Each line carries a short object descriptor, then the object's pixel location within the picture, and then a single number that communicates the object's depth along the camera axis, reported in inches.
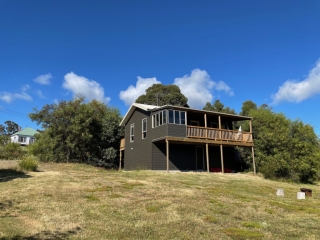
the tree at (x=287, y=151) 771.4
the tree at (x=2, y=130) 2778.1
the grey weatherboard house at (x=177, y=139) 748.0
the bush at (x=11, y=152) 885.8
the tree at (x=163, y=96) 1697.8
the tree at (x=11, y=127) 2935.5
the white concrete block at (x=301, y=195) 419.3
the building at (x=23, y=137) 2284.7
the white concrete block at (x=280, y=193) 434.3
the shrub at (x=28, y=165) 541.3
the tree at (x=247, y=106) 1869.2
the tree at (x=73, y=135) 915.8
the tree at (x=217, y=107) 1759.4
